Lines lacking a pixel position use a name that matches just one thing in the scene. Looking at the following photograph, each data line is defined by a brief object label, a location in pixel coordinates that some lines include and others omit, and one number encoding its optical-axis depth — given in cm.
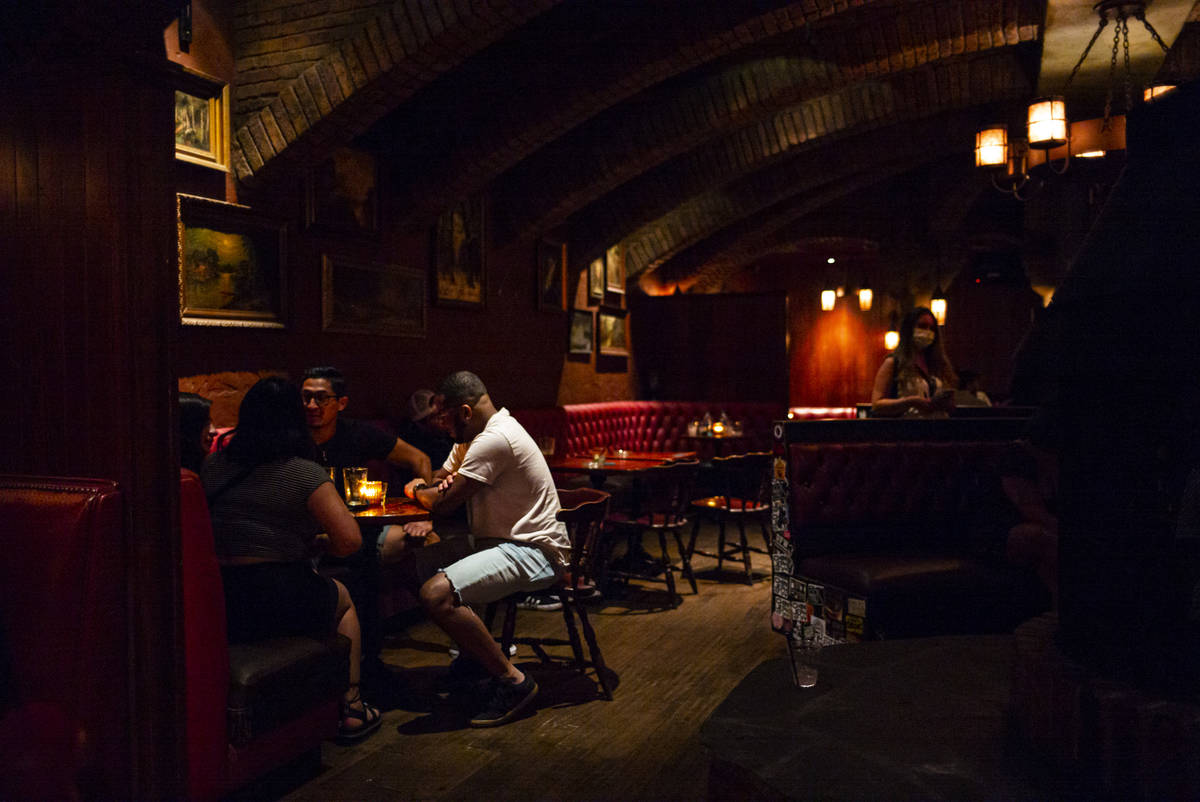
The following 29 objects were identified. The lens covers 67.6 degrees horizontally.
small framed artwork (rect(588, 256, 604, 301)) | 956
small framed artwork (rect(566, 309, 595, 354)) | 916
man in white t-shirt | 343
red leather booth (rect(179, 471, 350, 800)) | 247
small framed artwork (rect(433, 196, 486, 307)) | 696
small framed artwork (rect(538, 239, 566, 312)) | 845
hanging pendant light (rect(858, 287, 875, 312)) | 1282
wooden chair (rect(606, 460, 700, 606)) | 538
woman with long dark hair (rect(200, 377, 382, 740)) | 285
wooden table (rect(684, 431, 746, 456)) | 859
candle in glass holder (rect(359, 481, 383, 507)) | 363
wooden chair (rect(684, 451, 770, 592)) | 582
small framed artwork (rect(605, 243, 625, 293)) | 991
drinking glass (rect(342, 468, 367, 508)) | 362
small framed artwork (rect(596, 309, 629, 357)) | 995
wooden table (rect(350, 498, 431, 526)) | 341
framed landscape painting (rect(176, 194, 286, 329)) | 478
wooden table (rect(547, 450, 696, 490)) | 574
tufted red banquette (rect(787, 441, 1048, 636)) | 405
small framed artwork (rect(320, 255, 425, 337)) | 581
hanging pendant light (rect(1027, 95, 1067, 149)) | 498
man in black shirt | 380
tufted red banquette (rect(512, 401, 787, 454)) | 913
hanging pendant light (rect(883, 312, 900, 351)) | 1246
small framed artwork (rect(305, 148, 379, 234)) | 565
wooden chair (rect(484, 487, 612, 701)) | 371
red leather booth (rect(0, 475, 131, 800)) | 209
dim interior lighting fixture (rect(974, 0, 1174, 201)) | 500
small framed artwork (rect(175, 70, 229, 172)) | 477
